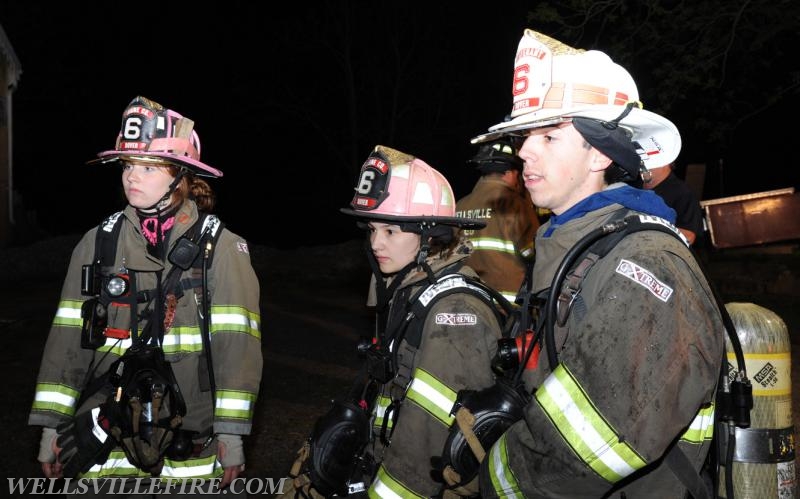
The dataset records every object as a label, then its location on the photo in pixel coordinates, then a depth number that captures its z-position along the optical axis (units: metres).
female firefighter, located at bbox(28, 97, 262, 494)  3.51
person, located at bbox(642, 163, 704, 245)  5.87
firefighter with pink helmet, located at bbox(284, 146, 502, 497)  3.03
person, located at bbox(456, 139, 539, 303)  5.89
